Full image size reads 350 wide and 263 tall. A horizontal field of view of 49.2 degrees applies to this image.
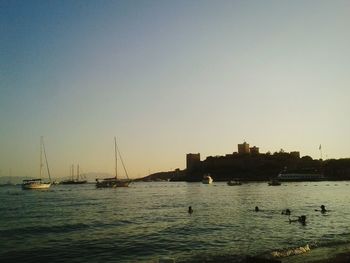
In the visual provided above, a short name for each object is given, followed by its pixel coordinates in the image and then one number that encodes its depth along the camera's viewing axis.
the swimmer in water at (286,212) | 53.75
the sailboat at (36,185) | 179.75
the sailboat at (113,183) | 181.88
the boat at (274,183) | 194.12
